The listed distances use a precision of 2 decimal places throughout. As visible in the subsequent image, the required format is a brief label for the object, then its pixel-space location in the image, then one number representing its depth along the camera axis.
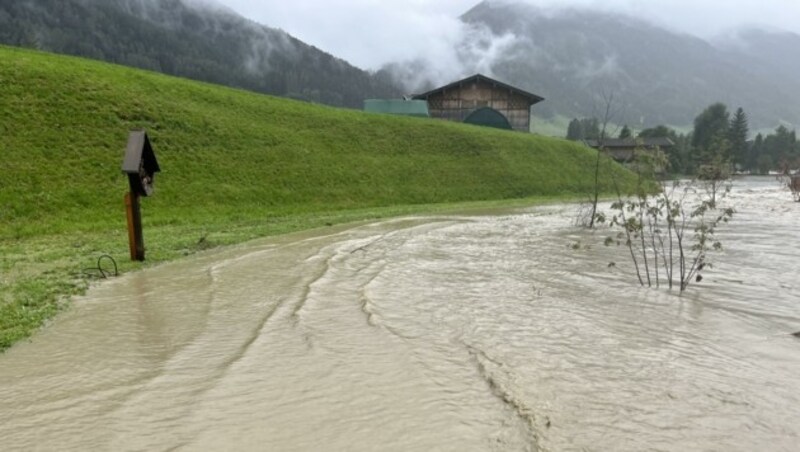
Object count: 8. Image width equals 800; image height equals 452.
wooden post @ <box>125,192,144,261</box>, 11.44
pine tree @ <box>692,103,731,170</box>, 103.20
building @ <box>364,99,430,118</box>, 59.97
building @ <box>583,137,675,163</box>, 82.38
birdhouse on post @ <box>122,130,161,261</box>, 11.20
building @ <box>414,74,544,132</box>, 60.41
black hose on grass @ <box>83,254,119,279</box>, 10.43
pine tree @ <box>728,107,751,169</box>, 104.99
